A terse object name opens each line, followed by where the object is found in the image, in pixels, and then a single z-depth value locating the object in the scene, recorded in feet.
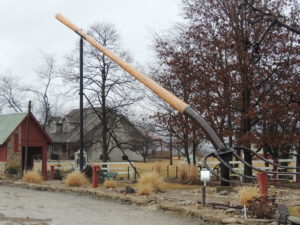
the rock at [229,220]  33.22
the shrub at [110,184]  60.29
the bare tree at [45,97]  147.02
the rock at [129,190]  53.83
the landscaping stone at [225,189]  52.08
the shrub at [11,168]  81.79
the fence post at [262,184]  38.78
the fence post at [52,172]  81.12
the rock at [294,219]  29.39
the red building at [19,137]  84.75
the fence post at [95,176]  60.18
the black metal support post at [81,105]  67.41
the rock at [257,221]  32.35
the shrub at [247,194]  38.01
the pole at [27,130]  83.71
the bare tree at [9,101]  169.68
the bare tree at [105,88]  95.96
